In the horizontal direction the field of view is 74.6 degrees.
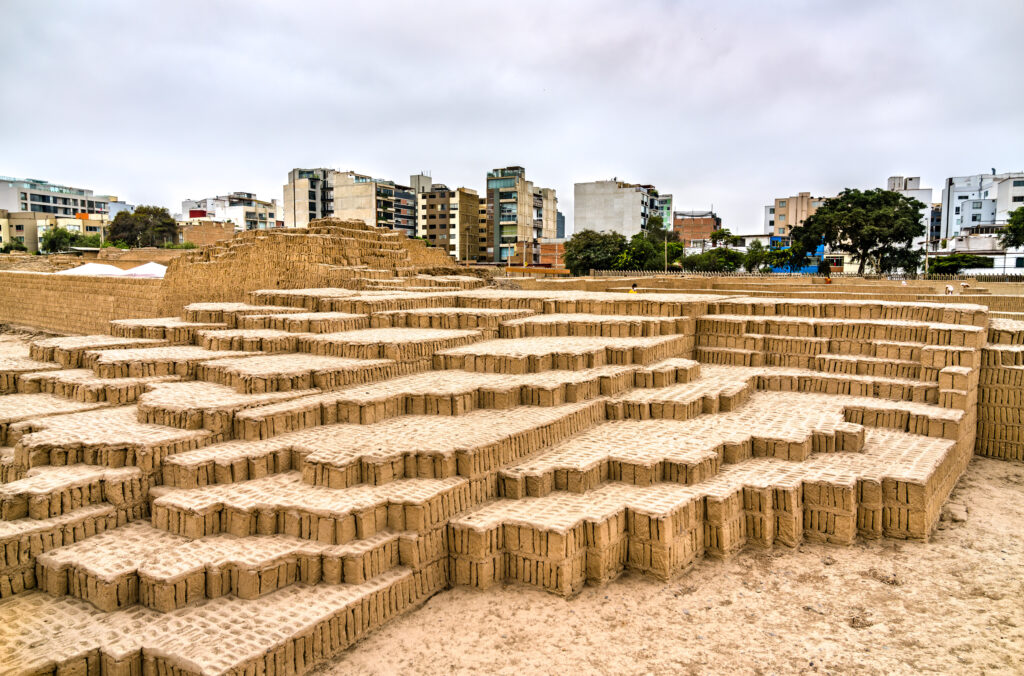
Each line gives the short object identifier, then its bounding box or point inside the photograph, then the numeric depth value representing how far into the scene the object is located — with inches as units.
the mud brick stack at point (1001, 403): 301.7
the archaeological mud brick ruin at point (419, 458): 158.7
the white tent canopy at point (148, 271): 706.8
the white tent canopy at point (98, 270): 711.7
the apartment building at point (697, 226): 3053.6
